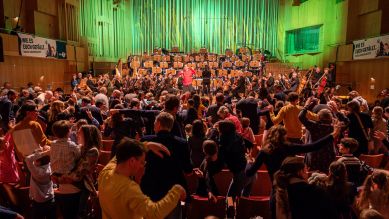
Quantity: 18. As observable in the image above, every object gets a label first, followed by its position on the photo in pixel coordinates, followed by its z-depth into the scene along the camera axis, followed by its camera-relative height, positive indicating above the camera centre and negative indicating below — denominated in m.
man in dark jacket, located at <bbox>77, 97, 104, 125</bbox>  6.35 -0.72
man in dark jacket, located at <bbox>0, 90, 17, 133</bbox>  7.81 -0.88
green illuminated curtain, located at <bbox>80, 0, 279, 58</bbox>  25.16 +3.23
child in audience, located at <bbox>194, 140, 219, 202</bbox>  3.89 -1.13
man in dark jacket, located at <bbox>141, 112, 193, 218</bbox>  3.12 -0.82
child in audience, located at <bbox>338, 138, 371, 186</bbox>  3.82 -0.99
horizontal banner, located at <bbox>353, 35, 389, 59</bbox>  13.82 +0.96
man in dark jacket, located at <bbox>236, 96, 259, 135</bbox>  7.31 -0.77
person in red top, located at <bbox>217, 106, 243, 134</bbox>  5.81 -0.74
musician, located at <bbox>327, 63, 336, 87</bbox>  15.62 -0.18
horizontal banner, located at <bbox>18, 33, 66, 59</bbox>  13.62 +0.97
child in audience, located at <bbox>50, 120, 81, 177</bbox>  3.56 -0.81
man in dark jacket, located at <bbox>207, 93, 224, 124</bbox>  7.15 -0.77
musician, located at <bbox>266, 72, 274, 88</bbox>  15.86 -0.49
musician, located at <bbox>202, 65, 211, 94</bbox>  17.97 -0.40
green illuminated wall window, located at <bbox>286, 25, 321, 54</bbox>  20.83 +1.92
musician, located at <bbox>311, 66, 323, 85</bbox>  15.48 -0.18
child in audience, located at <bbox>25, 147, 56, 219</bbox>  3.76 -1.23
